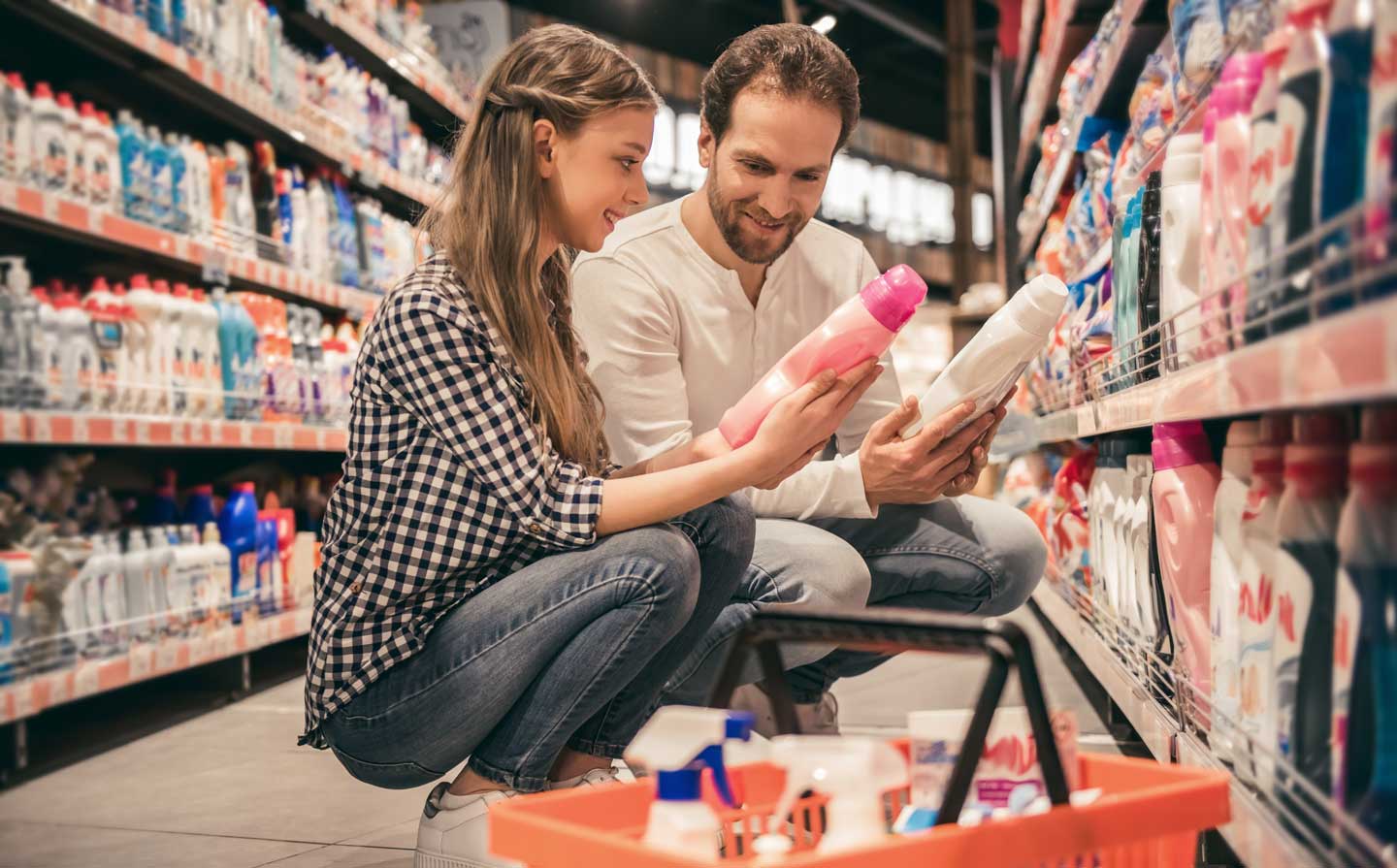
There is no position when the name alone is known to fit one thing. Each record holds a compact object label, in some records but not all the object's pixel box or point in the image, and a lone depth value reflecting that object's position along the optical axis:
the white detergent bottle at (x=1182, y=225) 1.46
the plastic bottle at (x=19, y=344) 2.39
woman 1.47
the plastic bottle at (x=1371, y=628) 0.80
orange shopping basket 0.81
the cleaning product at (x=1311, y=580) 0.95
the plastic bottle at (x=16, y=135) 2.45
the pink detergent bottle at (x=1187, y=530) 1.42
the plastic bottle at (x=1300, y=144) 0.87
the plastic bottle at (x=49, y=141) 2.56
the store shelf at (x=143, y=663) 2.30
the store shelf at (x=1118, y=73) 2.20
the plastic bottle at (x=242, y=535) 3.29
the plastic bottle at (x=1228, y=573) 1.21
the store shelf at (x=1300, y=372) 0.67
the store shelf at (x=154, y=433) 2.37
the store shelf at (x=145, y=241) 2.40
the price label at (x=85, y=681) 2.47
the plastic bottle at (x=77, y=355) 2.59
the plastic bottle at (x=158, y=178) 2.97
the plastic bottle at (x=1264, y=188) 0.97
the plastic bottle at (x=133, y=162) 2.90
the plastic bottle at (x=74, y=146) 2.65
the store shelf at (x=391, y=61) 4.00
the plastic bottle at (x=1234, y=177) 1.07
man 1.86
